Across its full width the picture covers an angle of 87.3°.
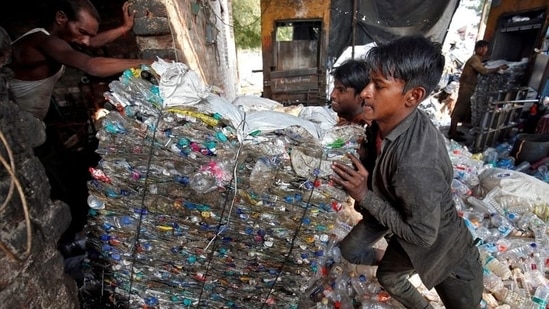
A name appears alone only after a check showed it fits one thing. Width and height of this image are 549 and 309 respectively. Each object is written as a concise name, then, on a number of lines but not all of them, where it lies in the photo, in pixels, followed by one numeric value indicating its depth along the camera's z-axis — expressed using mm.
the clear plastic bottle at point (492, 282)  2525
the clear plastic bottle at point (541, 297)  2402
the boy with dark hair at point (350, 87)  2109
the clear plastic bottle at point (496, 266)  2654
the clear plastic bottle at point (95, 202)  1664
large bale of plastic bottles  1497
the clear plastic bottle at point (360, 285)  2462
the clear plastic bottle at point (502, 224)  3098
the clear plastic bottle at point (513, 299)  2408
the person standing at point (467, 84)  5884
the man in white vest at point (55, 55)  1731
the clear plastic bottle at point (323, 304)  2309
